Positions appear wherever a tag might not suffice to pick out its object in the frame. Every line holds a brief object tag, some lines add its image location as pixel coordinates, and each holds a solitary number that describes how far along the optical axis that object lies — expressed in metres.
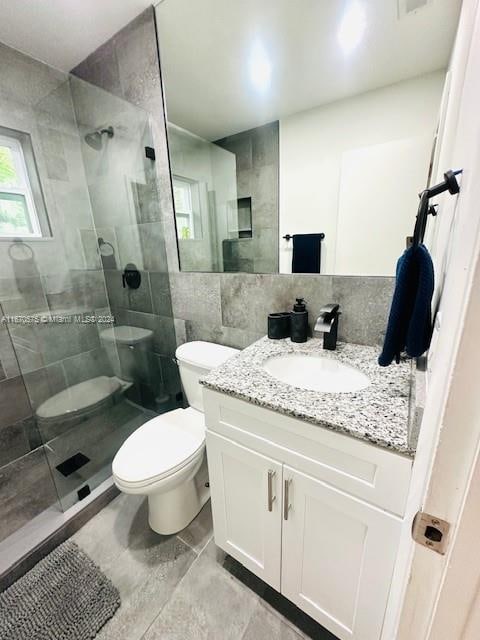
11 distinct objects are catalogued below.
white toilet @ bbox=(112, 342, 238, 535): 1.12
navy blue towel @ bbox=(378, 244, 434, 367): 0.57
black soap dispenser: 1.19
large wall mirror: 0.93
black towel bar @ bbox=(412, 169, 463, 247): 0.47
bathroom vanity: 0.67
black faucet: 1.03
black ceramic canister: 1.25
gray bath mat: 0.98
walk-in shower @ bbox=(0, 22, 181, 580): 1.57
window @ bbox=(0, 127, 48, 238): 1.61
